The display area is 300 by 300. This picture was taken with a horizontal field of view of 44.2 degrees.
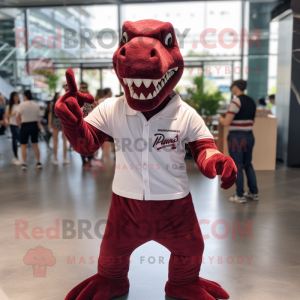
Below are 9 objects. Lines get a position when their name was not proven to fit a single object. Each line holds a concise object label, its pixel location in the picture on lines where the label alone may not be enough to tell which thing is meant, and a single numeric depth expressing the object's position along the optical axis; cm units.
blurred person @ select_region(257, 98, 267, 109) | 921
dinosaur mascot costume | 192
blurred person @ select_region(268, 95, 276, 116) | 810
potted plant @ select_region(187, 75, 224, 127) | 731
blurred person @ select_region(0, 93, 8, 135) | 786
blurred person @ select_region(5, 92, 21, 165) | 695
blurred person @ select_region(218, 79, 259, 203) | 449
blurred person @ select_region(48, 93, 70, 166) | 675
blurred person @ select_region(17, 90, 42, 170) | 627
